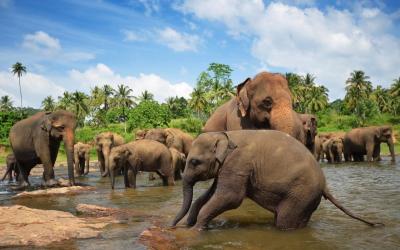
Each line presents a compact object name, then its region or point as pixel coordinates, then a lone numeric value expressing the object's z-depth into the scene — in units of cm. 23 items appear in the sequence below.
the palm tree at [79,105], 8219
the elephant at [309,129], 2234
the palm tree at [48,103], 8905
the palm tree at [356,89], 8044
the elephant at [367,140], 3005
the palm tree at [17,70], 9100
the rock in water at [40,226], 634
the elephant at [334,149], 3320
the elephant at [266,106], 908
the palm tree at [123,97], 8875
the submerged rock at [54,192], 1322
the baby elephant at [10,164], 2220
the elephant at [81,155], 2617
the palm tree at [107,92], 9131
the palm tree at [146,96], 9138
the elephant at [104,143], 2195
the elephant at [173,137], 2353
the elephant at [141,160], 1557
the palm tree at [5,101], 9462
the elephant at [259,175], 688
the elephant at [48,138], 1548
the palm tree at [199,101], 7756
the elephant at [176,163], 1889
